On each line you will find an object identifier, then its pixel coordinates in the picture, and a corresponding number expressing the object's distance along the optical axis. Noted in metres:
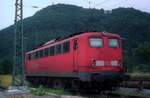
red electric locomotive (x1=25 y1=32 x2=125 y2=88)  21.72
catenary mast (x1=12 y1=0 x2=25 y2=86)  26.53
